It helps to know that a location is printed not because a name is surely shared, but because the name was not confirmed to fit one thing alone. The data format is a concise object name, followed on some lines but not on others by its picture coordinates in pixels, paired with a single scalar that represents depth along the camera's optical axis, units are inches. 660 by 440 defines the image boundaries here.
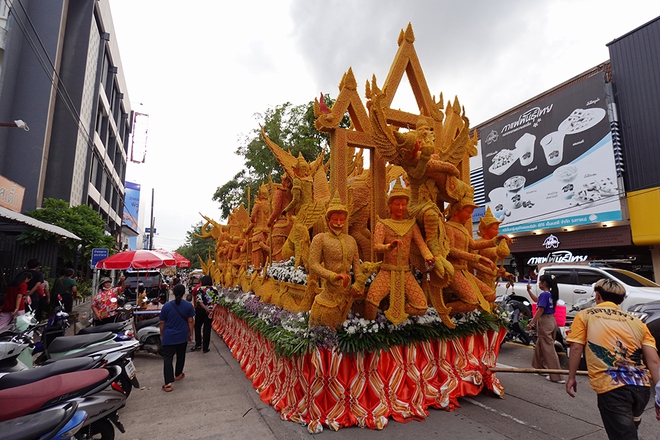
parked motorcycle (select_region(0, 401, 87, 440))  78.9
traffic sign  401.8
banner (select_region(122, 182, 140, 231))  1584.4
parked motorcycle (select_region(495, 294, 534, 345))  268.2
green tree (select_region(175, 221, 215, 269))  1797.5
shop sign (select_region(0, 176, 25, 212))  357.2
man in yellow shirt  93.2
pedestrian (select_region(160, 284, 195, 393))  192.2
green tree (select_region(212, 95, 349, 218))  652.1
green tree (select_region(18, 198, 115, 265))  438.6
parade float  139.0
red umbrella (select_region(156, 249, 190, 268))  371.9
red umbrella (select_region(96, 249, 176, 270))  321.4
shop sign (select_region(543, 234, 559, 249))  574.2
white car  261.4
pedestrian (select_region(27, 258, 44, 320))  242.4
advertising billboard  514.0
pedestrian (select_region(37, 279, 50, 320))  263.0
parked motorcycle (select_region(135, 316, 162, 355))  267.4
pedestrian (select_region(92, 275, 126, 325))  244.7
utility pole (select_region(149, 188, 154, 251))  972.1
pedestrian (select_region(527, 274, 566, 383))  195.2
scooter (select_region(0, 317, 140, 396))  143.6
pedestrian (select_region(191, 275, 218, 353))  269.2
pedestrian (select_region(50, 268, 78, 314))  281.7
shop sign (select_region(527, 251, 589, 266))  541.8
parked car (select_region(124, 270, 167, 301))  492.5
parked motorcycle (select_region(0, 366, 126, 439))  92.4
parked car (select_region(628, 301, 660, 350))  192.1
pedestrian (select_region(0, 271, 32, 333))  210.8
